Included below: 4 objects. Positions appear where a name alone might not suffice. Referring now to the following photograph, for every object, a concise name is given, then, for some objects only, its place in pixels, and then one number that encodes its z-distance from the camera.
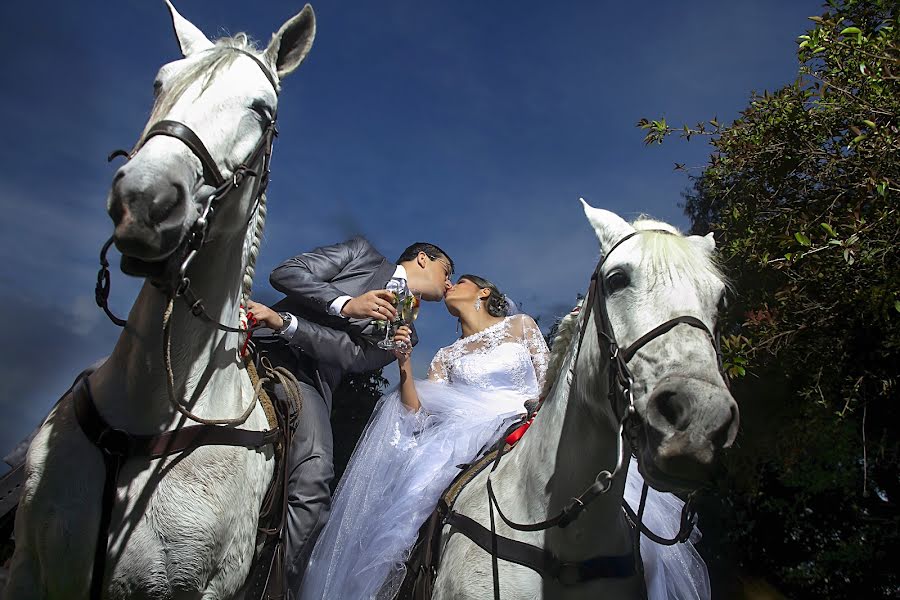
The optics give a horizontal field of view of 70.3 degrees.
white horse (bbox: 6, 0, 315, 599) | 1.97
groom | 3.20
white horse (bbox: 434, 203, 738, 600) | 1.92
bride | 3.38
